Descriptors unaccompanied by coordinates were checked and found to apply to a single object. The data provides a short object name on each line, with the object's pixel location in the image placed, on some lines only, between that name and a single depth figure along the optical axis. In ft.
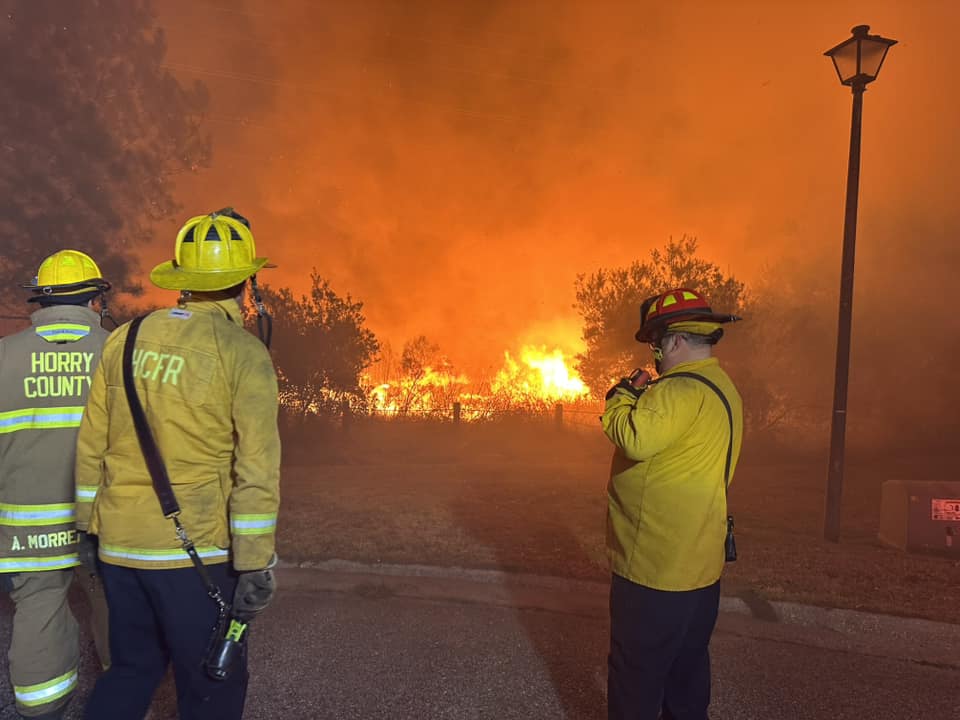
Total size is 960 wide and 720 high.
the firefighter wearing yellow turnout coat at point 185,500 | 6.67
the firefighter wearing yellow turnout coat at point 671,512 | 7.76
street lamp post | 20.92
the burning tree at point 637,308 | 46.91
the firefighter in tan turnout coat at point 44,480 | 8.90
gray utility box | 18.92
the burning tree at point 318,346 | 44.21
